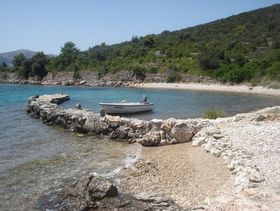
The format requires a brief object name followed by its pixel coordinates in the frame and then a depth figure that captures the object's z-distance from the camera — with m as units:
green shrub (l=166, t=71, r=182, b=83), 46.50
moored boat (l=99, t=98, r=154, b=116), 21.65
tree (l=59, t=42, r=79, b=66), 65.96
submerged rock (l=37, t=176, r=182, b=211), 7.28
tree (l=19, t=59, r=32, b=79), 65.11
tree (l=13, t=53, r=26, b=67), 69.81
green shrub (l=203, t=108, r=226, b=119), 16.07
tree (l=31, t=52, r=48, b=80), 63.39
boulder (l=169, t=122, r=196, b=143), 12.58
